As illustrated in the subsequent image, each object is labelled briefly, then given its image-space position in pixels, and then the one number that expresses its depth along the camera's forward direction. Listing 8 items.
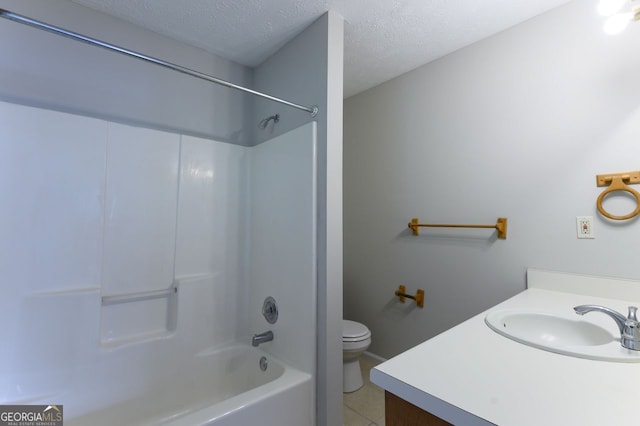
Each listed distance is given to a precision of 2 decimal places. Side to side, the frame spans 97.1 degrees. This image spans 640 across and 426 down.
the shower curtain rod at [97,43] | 0.92
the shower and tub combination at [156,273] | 1.33
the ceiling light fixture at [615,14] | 1.17
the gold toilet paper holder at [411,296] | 2.05
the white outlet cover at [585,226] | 1.40
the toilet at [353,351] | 1.91
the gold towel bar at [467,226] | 1.68
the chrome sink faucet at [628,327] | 0.80
